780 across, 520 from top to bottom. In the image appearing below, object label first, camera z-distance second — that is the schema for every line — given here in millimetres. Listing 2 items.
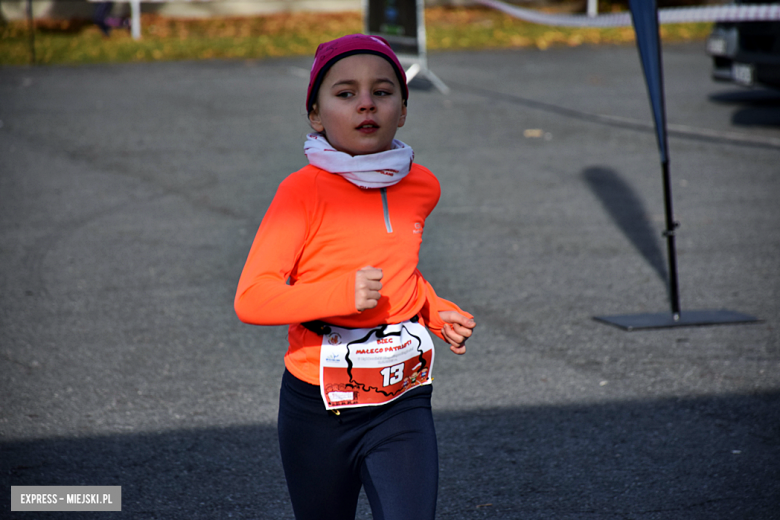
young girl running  4301
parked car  19234
